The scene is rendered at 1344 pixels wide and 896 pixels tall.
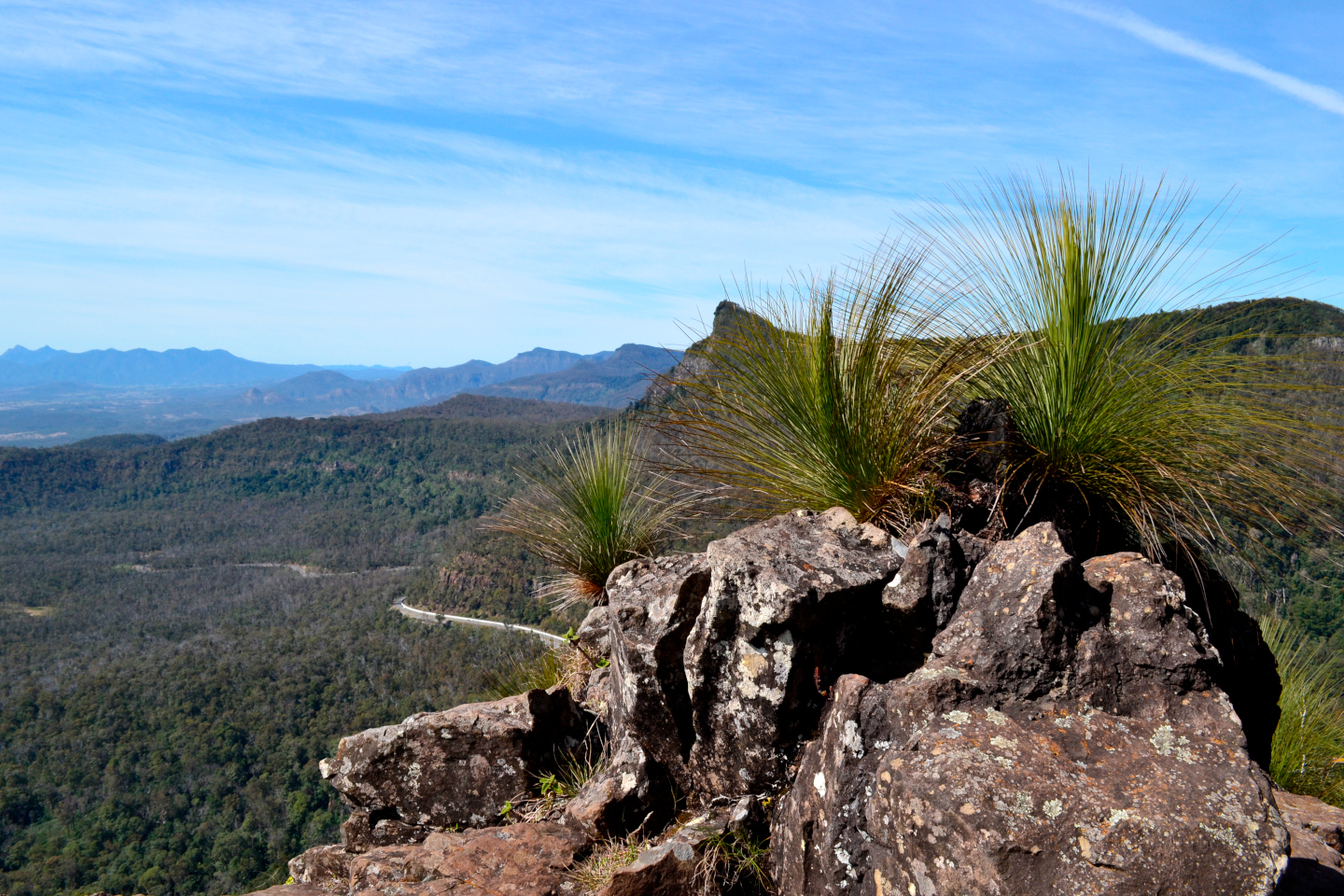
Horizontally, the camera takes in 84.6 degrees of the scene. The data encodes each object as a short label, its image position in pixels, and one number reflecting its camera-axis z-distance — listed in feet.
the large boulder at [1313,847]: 9.18
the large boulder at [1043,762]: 7.37
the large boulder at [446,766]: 14.64
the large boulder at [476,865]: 11.69
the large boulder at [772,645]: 10.78
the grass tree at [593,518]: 21.09
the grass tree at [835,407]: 12.98
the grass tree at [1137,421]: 11.84
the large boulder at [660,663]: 12.07
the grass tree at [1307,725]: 18.85
